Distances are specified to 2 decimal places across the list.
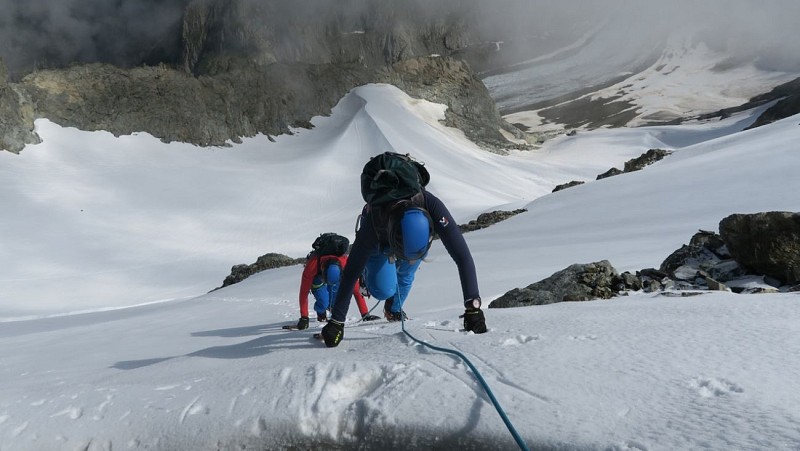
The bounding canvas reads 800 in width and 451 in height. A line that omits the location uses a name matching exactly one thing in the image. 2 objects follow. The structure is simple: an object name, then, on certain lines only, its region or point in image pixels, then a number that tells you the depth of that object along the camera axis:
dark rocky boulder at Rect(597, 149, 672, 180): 21.30
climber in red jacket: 5.41
